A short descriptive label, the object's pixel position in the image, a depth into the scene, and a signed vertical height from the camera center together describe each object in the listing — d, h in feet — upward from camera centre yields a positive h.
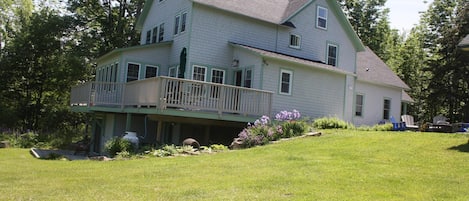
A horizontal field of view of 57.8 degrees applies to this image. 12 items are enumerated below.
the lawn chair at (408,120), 75.63 +2.13
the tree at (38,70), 105.70 +8.98
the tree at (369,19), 132.05 +34.19
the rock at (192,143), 46.09 -2.93
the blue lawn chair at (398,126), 62.75 +0.69
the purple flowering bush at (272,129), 45.55 -0.82
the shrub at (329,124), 58.39 +0.31
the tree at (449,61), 112.06 +20.05
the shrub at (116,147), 45.83 -3.85
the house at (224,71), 51.42 +7.43
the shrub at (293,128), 48.60 -0.57
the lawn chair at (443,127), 58.08 +0.96
